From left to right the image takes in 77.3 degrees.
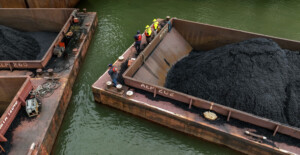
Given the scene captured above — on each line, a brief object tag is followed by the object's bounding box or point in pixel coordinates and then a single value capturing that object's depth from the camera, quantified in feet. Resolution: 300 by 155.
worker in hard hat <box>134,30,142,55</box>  30.14
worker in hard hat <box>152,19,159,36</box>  34.24
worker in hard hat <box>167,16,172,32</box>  35.83
